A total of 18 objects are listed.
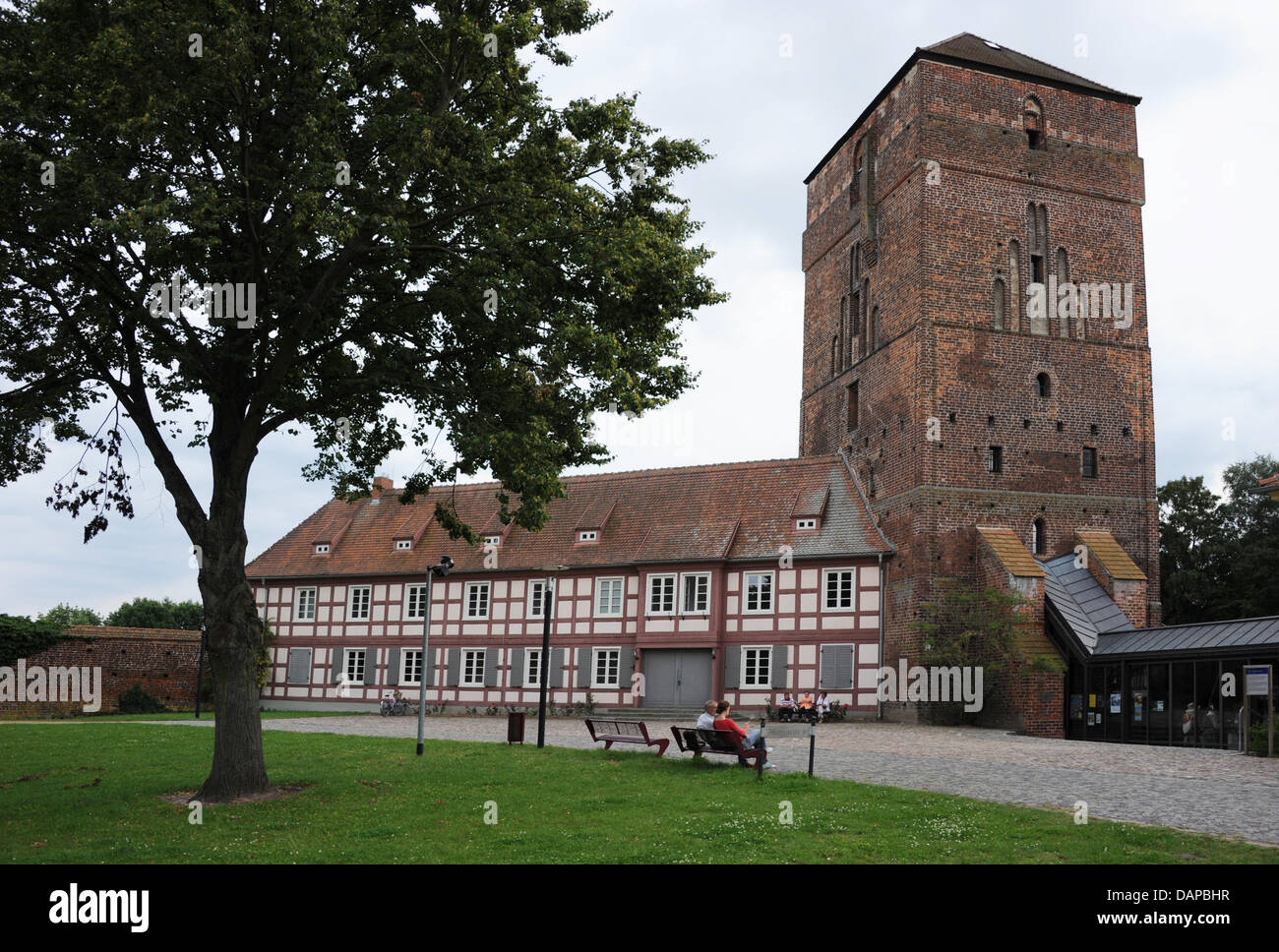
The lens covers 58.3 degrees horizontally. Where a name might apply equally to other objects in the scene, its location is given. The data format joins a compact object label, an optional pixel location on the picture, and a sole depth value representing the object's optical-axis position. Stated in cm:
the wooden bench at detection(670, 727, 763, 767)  1512
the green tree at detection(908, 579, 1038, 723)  2959
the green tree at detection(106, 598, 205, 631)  7650
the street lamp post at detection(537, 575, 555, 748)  1977
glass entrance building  2456
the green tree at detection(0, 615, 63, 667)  3494
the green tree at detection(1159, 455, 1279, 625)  4303
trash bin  2066
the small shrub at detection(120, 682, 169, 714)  3678
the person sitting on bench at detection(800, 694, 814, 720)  3143
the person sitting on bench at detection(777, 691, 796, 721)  3158
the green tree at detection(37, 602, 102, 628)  8331
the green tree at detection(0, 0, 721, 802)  1271
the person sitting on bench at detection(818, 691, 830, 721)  3164
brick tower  3262
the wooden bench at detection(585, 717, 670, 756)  1853
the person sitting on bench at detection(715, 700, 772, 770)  1530
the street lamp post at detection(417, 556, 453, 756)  1914
